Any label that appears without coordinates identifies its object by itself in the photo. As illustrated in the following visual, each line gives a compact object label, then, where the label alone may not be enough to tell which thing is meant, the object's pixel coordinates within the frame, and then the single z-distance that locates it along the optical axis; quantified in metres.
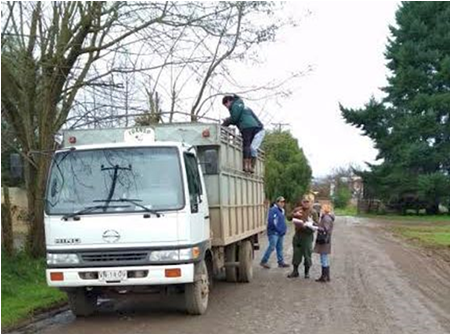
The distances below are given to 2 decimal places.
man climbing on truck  13.91
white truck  9.94
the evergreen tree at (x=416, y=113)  52.09
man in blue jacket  18.25
